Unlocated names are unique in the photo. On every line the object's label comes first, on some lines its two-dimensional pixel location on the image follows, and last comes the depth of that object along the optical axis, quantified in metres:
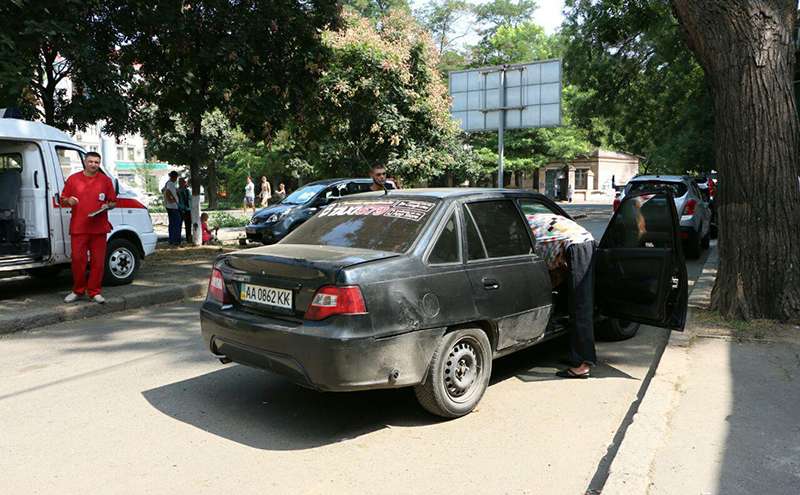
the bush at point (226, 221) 21.12
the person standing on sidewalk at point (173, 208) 14.98
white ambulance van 8.13
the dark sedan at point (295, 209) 14.49
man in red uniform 7.56
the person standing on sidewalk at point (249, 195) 30.77
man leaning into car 5.19
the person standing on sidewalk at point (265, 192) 31.92
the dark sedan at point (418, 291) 3.85
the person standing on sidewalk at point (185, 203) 15.48
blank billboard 15.51
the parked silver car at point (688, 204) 13.07
